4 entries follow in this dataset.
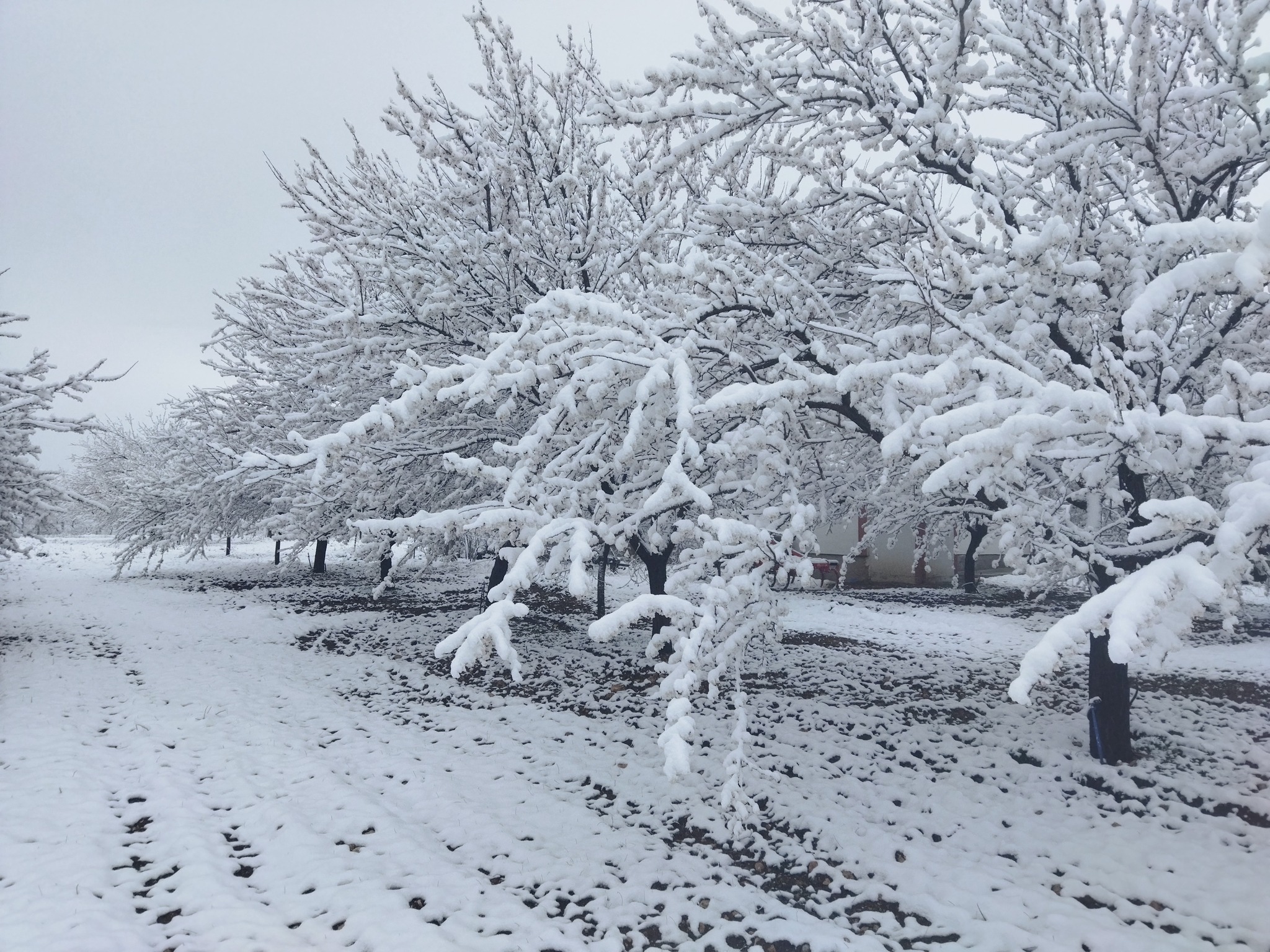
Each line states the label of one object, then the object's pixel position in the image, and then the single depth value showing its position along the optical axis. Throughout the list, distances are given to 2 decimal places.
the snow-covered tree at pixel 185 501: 13.52
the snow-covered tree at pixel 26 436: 8.43
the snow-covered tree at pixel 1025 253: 2.71
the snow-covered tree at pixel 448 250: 7.30
